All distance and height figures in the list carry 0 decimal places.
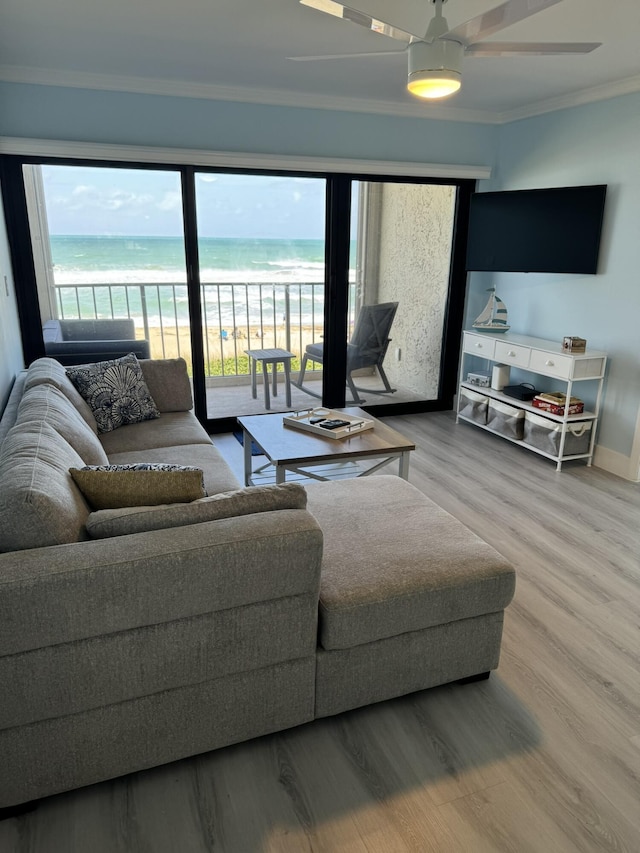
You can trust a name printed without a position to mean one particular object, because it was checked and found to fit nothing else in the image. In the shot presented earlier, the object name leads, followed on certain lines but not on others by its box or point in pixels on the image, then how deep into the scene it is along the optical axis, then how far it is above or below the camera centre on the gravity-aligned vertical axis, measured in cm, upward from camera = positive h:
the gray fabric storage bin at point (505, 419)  421 -111
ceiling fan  201 +82
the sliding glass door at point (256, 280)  426 -13
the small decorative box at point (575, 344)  384 -50
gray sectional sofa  137 -93
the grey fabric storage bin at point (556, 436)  389 -112
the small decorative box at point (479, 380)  467 -90
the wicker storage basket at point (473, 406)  457 -109
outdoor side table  475 -77
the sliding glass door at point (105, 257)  387 +3
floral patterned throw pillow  320 -71
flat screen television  382 +25
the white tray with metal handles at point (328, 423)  301 -83
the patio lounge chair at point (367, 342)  484 -63
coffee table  274 -87
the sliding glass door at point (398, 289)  468 -20
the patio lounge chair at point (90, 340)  400 -55
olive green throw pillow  168 -63
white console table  378 -64
